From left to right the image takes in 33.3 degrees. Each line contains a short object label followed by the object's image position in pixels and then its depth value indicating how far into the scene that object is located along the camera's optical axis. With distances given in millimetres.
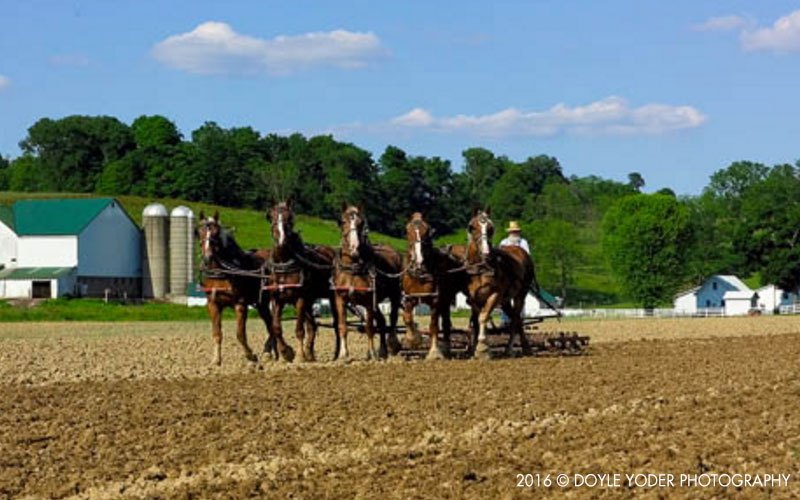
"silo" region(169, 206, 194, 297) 89750
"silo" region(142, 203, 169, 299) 89688
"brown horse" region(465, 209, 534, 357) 22719
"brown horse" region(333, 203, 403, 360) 22766
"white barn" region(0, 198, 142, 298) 83000
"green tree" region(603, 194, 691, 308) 101750
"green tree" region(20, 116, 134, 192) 160000
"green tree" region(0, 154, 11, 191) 180738
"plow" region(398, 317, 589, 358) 24531
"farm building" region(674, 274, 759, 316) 110869
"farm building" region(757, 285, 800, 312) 109675
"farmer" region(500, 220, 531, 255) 26078
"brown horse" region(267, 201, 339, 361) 22609
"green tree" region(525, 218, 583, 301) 120812
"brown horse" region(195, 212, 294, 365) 22938
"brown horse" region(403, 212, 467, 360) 22594
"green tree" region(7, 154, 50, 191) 161875
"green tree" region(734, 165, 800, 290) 101312
